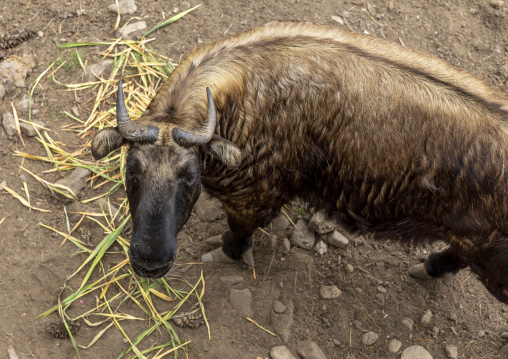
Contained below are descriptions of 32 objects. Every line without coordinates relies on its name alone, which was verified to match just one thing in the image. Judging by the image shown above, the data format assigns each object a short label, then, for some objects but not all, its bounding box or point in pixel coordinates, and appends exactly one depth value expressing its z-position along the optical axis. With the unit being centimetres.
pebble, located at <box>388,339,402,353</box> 461
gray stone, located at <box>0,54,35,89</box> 545
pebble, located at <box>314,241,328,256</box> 506
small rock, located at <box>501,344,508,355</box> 469
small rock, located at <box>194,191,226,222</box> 509
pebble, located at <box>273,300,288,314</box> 466
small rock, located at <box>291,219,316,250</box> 505
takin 348
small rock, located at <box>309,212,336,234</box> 504
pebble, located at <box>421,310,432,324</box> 479
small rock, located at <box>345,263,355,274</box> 500
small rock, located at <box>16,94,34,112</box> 536
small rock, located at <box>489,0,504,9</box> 632
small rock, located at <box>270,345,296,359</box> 442
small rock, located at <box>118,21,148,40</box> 581
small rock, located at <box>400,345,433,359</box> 454
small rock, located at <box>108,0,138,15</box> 591
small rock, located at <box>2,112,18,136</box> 522
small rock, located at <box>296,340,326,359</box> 445
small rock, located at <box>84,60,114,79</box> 560
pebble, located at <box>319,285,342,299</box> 481
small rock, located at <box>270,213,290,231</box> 514
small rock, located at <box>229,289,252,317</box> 462
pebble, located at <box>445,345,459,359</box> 461
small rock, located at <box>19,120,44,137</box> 522
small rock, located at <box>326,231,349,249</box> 505
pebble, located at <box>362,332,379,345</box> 462
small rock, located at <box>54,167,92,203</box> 500
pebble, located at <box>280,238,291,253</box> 503
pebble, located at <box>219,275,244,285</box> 479
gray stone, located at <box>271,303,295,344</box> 456
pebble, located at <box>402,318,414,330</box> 475
